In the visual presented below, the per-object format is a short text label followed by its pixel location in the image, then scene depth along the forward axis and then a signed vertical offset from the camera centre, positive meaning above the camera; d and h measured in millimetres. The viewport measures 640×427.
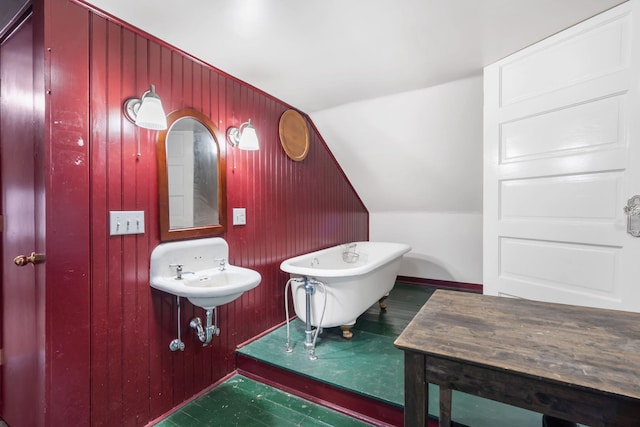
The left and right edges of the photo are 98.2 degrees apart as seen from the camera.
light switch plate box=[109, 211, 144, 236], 1390 -48
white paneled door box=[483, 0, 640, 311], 1396 +270
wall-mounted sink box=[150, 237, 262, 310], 1438 -369
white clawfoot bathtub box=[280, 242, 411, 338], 2068 -618
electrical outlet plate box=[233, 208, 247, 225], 2070 -25
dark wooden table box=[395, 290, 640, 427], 734 -442
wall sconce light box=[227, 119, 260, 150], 1974 +543
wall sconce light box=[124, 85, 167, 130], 1358 +505
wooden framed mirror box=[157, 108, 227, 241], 1613 +224
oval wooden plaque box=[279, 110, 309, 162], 2574 +757
